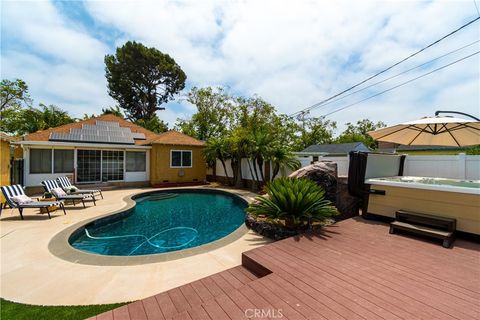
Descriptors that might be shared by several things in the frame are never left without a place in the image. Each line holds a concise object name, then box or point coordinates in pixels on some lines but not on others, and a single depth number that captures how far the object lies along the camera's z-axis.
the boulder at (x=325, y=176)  6.15
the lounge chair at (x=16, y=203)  6.66
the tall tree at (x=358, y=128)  38.83
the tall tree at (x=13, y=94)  20.09
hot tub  3.90
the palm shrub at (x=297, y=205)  4.88
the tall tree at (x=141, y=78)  25.80
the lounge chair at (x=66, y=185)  9.22
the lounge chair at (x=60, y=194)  8.11
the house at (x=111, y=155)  11.59
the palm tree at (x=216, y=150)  14.15
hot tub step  3.77
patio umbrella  5.58
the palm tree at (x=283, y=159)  10.70
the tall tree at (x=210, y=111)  24.19
